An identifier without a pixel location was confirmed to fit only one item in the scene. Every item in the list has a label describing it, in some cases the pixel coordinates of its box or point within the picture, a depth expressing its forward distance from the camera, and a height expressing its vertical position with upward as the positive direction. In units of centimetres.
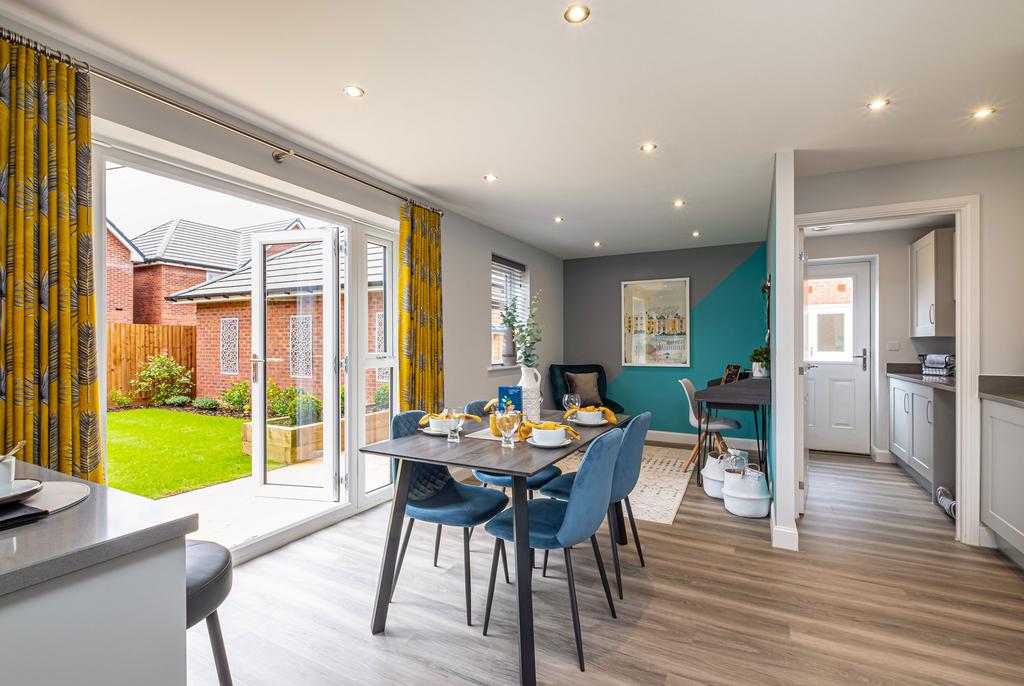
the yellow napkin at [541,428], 230 -41
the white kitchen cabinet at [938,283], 406 +50
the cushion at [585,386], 620 -56
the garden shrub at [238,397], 639 -71
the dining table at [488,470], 179 -48
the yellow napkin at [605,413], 277 -41
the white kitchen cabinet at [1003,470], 262 -74
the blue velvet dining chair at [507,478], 281 -81
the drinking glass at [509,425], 222 -38
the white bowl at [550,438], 221 -44
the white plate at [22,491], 98 -31
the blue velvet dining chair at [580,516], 188 -70
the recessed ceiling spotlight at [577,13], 175 +120
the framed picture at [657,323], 619 +25
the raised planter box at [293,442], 344 -71
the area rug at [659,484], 360 -126
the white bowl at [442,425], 240 -41
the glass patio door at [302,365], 340 -15
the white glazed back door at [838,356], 517 -16
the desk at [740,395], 379 -43
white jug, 271 -33
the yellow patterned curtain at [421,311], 369 +25
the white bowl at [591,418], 272 -42
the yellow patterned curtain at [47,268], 173 +29
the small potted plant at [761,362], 450 -19
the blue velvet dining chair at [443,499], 221 -78
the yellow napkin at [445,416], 242 -37
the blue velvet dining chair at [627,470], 238 -65
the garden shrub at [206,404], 666 -83
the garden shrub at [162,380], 643 -48
